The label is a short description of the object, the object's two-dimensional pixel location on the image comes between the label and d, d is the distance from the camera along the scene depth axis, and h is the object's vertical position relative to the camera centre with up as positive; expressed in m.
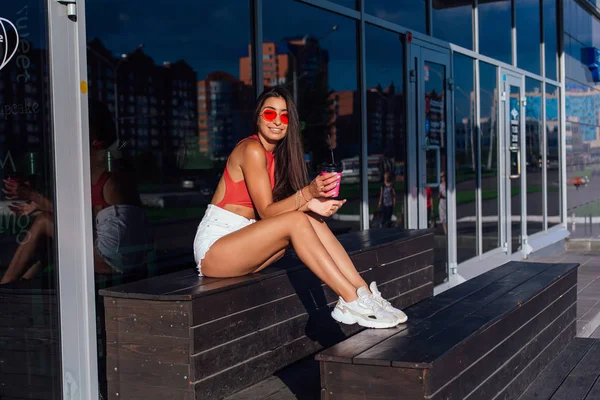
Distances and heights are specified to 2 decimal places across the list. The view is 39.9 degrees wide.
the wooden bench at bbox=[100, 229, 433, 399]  3.21 -0.65
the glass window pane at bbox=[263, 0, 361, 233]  5.08 +0.60
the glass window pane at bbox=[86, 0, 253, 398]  3.68 +0.23
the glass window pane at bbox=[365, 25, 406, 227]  6.21 +0.33
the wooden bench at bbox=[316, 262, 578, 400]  2.78 -0.67
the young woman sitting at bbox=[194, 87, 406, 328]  3.39 -0.20
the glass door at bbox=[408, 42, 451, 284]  6.88 +0.24
